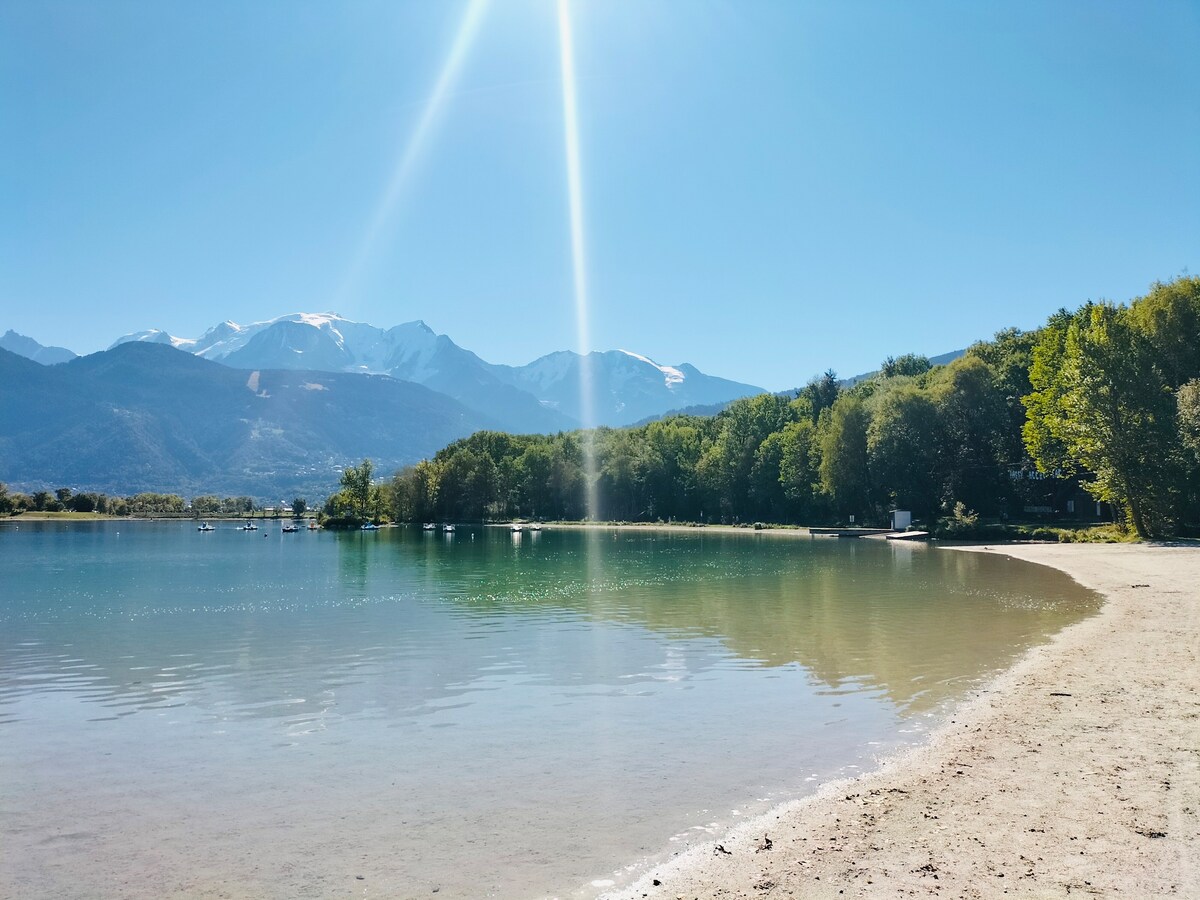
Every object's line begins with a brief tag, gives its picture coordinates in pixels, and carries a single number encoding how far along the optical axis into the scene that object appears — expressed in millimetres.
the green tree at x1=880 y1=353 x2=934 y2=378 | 148875
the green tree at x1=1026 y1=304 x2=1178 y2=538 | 65688
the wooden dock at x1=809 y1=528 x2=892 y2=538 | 105938
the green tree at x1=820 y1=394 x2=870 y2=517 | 114812
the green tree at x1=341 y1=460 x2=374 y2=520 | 181375
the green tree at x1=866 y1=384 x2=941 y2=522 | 104875
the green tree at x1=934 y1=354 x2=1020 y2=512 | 101438
